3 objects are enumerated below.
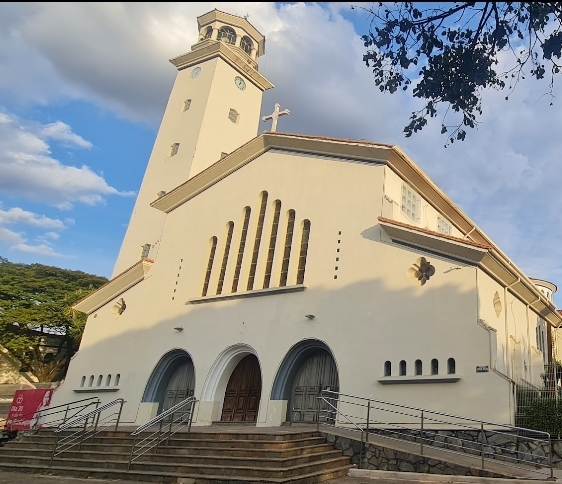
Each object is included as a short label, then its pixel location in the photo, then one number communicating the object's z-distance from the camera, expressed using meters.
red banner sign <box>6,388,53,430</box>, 18.53
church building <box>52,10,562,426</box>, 11.48
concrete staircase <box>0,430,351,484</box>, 8.95
